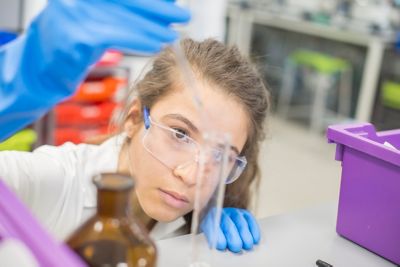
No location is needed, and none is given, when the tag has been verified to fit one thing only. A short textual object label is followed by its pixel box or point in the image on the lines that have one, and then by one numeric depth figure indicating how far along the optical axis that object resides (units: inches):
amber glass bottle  20.3
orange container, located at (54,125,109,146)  106.4
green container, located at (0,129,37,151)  75.0
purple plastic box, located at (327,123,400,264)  36.1
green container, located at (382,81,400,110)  148.5
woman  39.0
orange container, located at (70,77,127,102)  107.4
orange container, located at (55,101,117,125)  107.6
